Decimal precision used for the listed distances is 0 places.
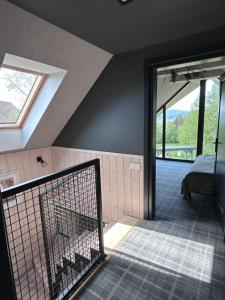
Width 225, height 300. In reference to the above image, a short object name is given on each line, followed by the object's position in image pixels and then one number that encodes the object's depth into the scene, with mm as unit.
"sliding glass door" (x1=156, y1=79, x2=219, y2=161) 5106
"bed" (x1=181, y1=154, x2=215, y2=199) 3176
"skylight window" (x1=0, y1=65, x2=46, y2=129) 2436
